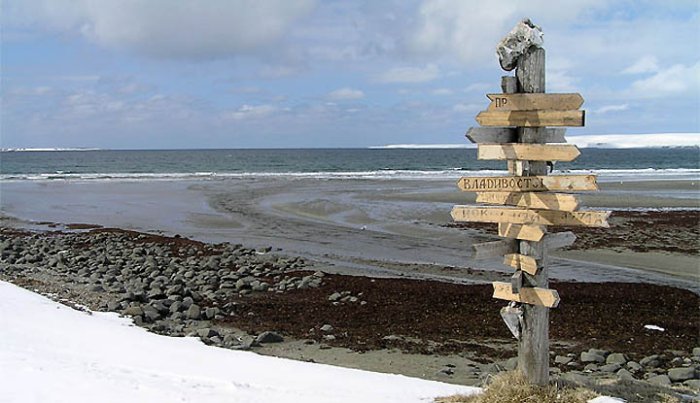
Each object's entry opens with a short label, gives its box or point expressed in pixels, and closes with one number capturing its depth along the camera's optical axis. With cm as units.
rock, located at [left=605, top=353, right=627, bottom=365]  889
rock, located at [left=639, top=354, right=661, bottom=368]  879
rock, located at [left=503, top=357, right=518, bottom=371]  841
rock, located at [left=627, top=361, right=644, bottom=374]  859
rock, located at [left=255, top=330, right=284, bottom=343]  991
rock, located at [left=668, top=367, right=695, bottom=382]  809
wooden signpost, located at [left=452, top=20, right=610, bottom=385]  597
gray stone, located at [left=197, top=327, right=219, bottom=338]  980
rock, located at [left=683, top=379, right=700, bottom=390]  759
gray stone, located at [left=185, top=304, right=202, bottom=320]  1124
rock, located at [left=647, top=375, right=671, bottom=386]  778
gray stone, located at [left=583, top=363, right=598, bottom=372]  862
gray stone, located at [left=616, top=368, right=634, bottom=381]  801
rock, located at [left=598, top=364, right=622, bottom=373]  855
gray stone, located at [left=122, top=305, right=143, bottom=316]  1079
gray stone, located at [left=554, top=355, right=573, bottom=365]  895
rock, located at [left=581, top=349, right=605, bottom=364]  897
